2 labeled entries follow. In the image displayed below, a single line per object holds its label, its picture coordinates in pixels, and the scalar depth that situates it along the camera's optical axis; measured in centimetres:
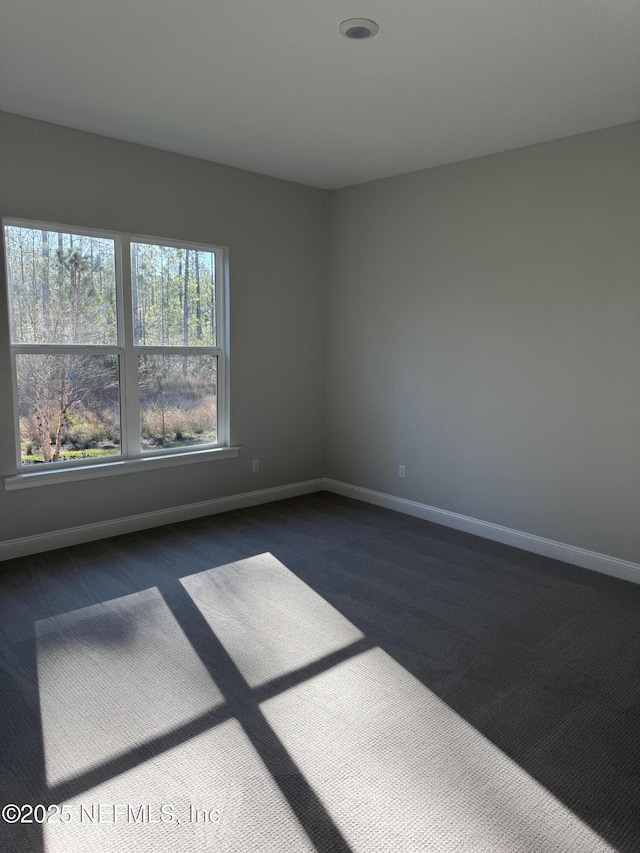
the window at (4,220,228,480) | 371
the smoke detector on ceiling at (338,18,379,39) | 234
